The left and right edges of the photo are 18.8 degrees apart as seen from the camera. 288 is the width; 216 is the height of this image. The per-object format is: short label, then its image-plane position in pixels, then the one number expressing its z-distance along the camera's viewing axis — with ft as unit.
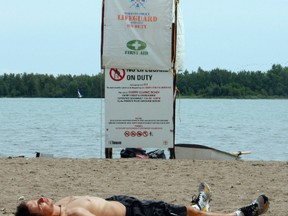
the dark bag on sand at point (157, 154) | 54.50
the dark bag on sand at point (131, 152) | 53.96
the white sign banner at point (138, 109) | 52.95
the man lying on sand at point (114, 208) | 26.61
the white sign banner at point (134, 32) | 52.26
